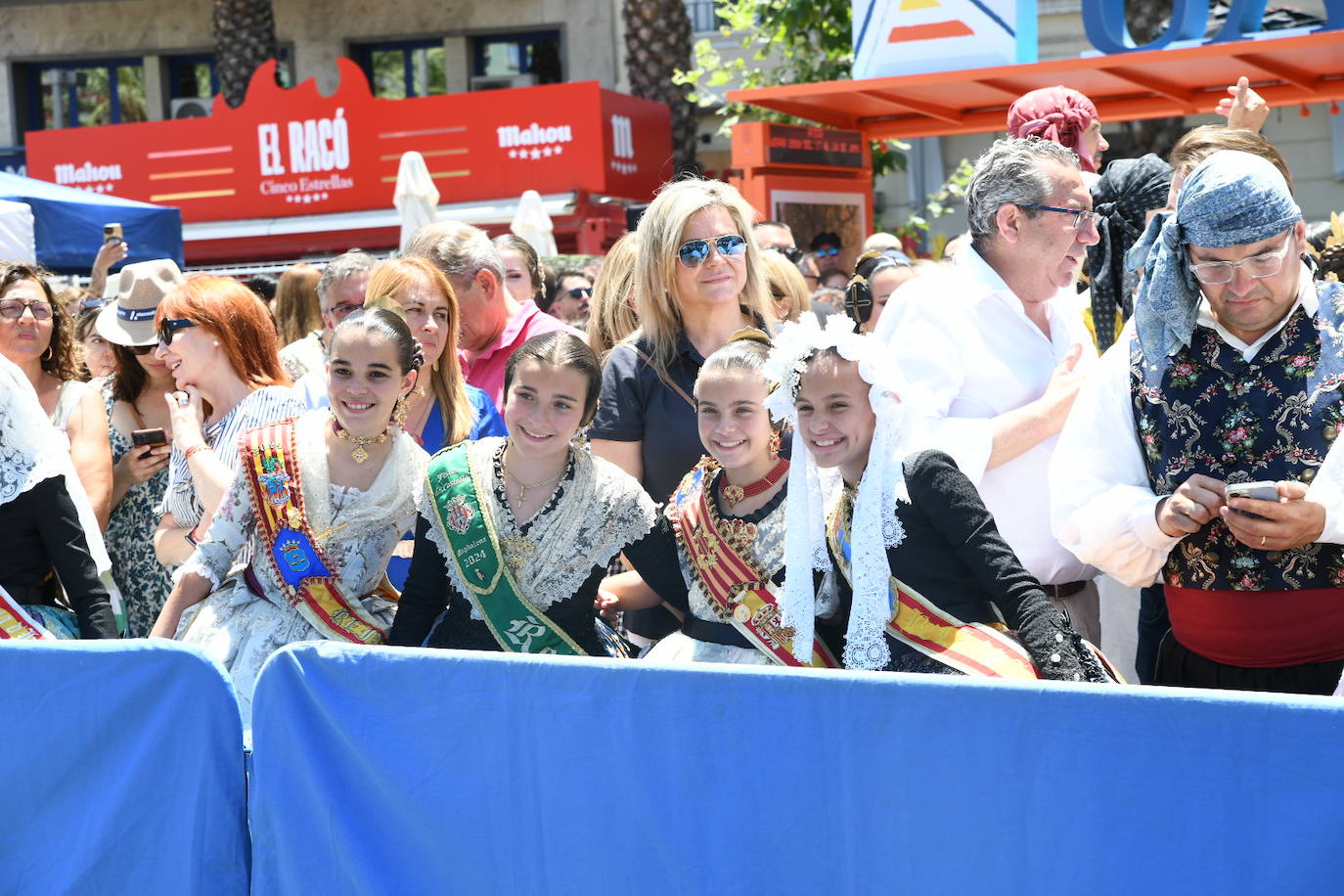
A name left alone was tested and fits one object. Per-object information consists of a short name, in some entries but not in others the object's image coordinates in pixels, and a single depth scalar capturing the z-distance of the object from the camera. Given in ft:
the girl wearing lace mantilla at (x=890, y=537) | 9.10
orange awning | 26.45
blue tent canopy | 29.89
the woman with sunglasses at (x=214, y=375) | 13.14
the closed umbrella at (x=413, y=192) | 32.71
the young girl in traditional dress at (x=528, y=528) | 10.87
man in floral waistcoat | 8.76
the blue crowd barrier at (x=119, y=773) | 9.02
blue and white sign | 27.86
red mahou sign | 51.26
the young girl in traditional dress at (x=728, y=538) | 10.37
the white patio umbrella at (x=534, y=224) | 35.60
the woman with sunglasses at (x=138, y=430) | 14.53
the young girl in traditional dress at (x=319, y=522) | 11.38
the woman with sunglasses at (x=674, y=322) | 12.43
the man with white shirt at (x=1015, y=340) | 11.27
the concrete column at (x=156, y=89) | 71.87
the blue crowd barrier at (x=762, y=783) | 7.08
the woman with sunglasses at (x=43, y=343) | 15.44
